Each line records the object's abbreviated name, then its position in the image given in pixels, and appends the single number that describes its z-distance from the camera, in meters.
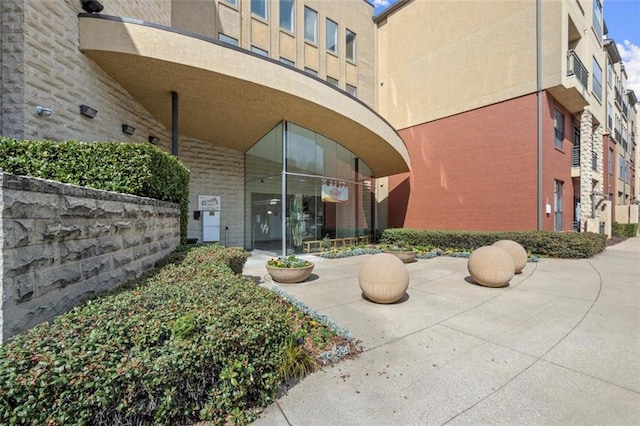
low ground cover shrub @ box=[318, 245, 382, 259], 12.12
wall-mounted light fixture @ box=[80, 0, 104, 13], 7.02
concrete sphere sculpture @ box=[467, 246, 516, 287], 6.59
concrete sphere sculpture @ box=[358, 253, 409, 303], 5.50
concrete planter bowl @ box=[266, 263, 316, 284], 7.27
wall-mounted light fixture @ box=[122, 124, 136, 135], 8.50
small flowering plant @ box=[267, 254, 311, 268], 7.51
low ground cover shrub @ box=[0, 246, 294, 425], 1.97
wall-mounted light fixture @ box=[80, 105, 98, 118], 6.93
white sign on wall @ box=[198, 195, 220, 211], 12.97
